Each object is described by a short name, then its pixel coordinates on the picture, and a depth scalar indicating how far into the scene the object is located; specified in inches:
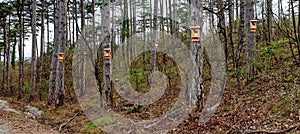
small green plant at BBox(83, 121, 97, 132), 259.4
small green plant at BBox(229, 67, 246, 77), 274.8
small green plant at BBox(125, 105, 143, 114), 299.4
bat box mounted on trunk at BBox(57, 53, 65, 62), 389.4
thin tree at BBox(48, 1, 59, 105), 429.7
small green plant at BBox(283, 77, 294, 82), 246.4
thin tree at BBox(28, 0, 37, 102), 501.9
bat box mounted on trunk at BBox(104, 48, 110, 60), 278.3
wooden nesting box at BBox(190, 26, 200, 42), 217.9
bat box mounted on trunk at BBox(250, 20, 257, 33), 274.1
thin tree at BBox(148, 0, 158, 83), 507.2
